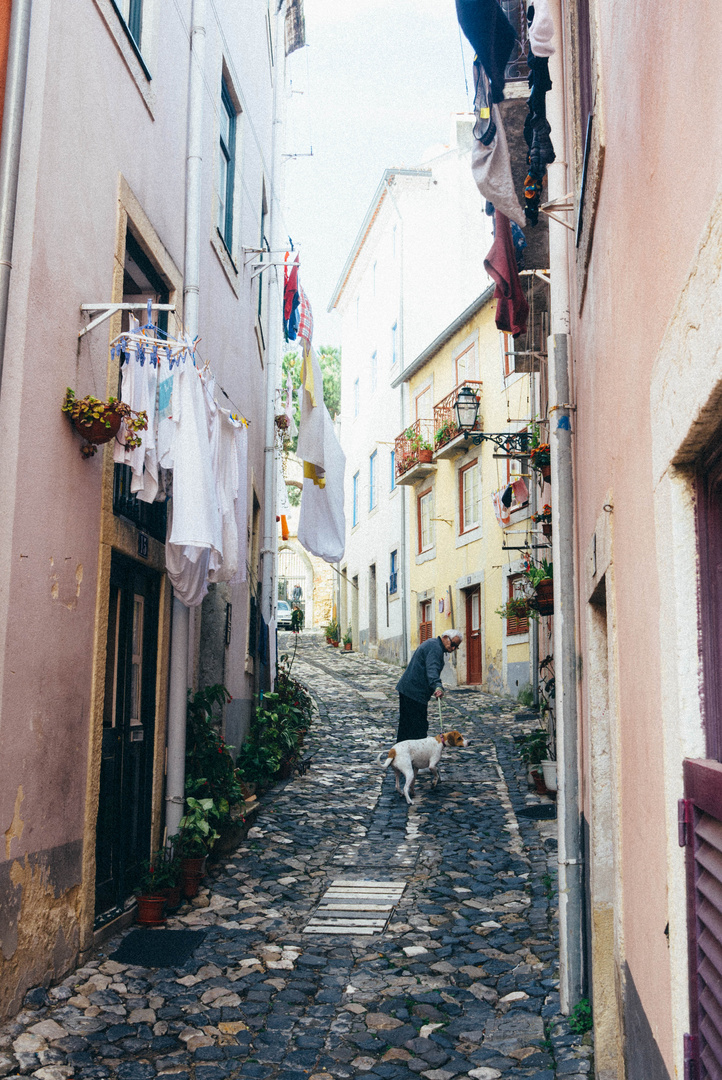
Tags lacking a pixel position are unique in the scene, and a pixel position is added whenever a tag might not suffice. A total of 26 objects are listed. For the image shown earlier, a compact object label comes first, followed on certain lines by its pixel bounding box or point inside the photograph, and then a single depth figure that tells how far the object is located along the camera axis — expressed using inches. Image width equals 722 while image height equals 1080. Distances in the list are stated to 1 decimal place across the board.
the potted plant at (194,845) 279.1
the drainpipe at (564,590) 200.4
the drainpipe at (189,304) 289.4
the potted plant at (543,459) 397.1
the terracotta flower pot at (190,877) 278.7
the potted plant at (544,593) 349.1
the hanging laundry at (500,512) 710.5
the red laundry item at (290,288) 498.3
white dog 406.9
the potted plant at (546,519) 383.6
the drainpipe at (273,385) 520.7
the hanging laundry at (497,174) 223.0
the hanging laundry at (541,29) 163.5
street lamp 747.4
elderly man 434.6
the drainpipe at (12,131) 193.2
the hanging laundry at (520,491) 601.3
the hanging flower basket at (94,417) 216.4
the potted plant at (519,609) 485.4
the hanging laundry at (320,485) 432.8
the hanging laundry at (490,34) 181.3
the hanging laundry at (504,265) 305.1
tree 1603.1
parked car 1336.6
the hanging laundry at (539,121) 201.9
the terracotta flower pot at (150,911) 257.0
